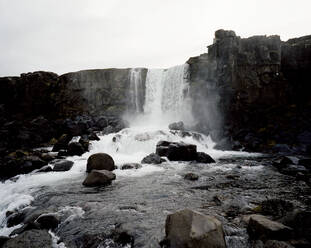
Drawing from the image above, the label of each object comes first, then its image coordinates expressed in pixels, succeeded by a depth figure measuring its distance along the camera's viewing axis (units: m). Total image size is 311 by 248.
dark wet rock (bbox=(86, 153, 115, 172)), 14.26
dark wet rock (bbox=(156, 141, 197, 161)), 17.95
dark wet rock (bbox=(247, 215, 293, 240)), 5.23
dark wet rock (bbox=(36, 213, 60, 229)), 6.97
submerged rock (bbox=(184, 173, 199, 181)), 12.24
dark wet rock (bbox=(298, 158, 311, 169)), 15.05
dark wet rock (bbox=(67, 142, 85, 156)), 20.88
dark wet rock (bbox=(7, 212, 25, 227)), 7.51
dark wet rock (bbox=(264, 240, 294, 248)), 4.80
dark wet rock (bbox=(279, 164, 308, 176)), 13.15
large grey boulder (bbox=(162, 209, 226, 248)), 4.72
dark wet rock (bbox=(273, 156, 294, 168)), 15.27
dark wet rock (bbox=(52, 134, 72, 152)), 23.80
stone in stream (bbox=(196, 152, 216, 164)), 17.29
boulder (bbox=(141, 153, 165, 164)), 16.80
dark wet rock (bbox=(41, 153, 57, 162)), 18.38
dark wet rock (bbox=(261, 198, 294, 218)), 7.19
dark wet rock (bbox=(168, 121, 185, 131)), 28.42
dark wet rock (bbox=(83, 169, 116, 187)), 11.39
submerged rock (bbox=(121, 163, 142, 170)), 15.19
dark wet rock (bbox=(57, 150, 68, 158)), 20.32
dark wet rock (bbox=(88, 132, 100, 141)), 26.11
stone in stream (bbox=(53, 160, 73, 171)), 15.23
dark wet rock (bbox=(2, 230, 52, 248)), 5.58
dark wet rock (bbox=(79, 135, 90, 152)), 22.92
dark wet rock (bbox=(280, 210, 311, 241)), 5.25
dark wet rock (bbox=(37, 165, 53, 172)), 15.10
